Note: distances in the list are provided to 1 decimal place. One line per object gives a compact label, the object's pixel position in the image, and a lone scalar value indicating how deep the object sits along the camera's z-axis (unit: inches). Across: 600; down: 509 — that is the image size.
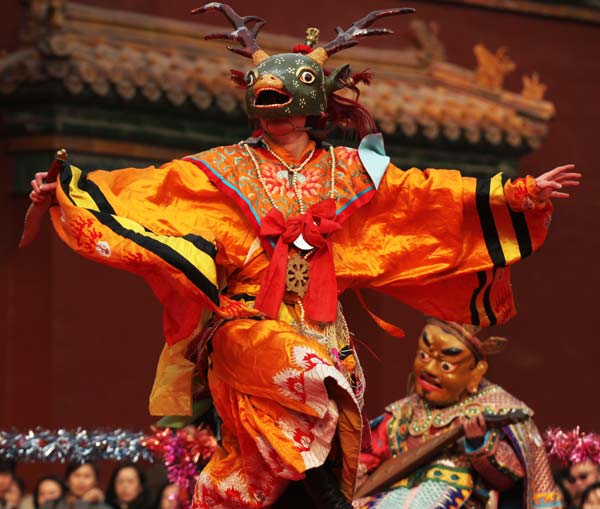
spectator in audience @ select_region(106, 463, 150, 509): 621.9
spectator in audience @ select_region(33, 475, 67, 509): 615.8
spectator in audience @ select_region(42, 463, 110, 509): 609.9
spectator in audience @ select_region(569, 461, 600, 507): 655.1
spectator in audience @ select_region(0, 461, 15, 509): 619.5
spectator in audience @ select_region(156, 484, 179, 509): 593.0
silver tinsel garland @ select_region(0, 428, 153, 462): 587.2
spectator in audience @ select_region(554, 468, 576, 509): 656.4
